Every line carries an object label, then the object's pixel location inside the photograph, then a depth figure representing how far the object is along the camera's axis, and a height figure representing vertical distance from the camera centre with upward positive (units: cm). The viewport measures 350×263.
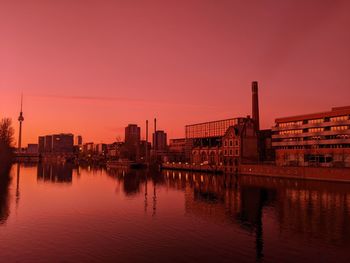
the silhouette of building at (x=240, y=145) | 14762 +434
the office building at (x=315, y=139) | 11700 +605
